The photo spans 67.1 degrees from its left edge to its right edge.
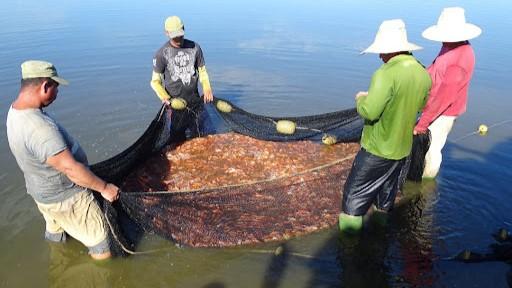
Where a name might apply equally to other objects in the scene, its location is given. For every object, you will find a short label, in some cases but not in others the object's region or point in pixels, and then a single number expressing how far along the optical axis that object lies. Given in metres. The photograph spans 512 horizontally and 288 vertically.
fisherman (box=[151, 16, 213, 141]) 6.11
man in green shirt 3.50
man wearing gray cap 3.27
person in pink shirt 4.69
